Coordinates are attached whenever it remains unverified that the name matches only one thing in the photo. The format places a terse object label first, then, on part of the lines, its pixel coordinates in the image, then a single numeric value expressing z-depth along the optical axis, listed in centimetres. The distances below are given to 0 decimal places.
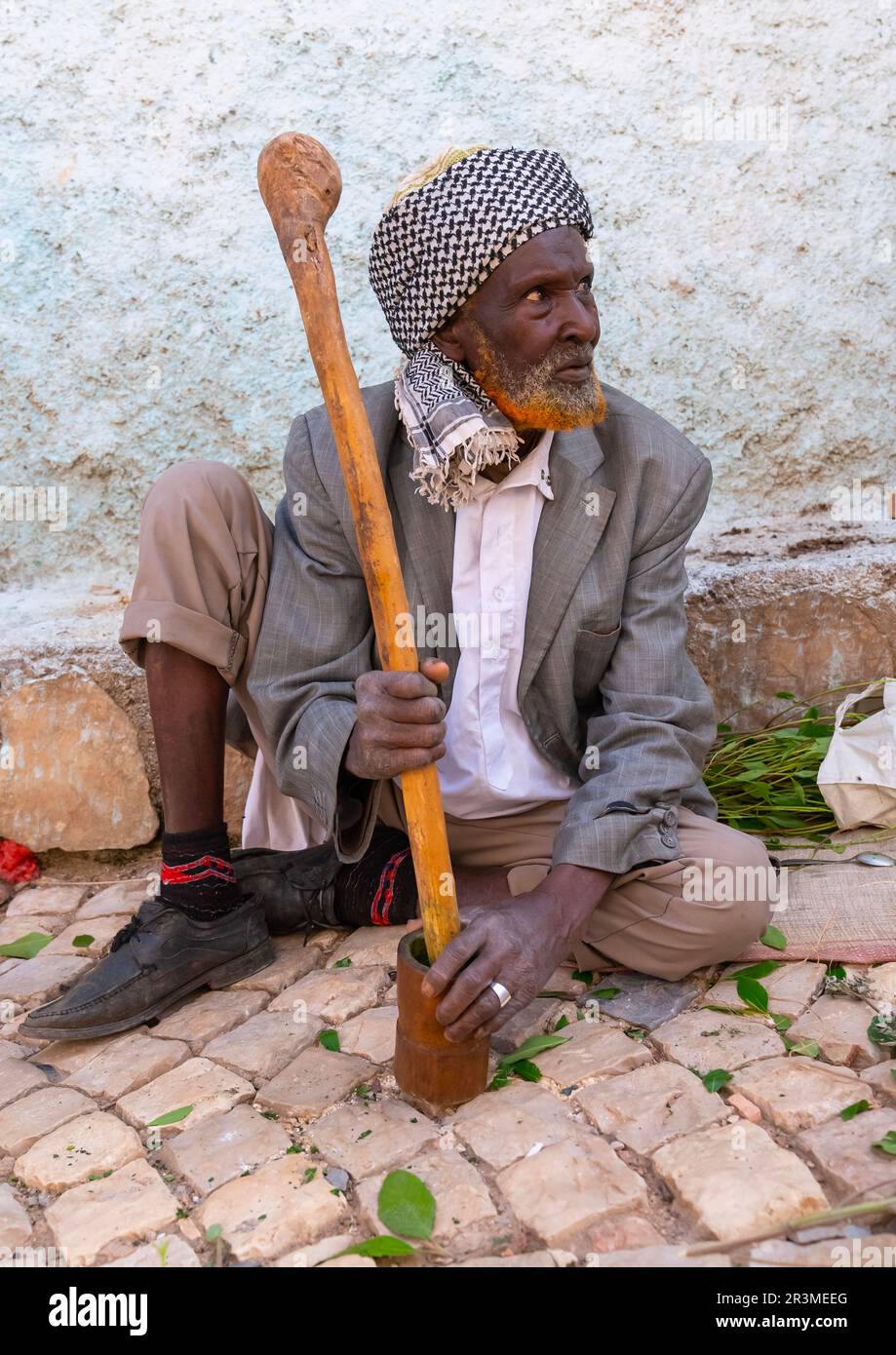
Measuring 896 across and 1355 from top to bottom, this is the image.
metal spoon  317
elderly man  261
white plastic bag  334
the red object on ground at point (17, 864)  371
